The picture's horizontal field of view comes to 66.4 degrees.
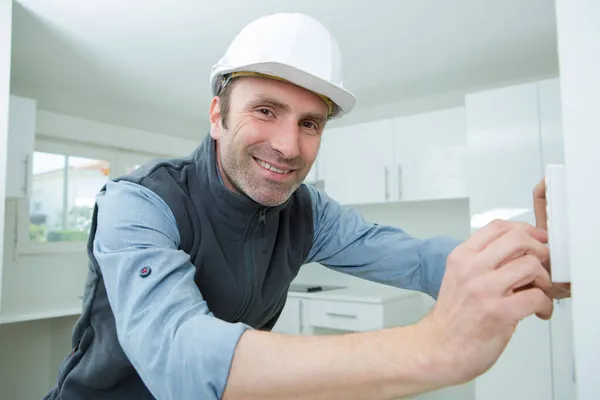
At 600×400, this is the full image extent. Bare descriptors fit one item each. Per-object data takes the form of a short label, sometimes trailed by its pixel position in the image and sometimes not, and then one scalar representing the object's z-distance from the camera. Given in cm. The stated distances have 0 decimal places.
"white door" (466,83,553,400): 275
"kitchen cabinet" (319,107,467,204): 333
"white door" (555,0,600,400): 55
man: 55
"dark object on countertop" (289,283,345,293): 389
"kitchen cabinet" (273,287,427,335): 330
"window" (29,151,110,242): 372
